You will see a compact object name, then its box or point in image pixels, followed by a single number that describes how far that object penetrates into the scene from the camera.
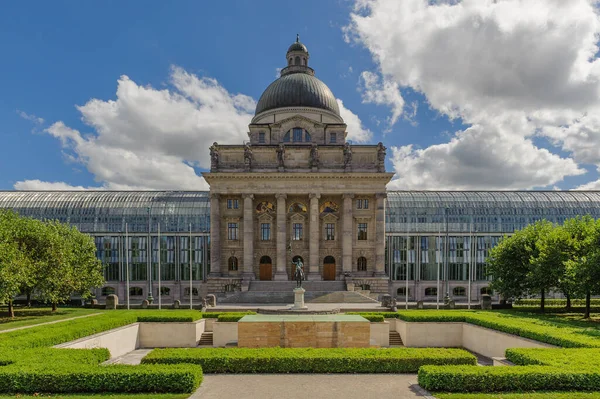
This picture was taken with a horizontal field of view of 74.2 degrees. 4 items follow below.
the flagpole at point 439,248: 70.55
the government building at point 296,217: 61.44
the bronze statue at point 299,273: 40.74
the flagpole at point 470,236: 69.50
